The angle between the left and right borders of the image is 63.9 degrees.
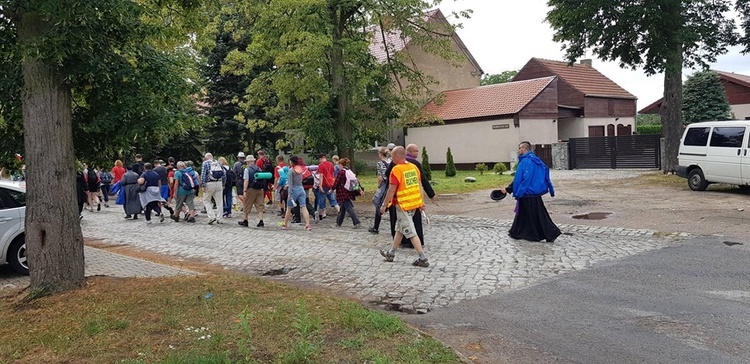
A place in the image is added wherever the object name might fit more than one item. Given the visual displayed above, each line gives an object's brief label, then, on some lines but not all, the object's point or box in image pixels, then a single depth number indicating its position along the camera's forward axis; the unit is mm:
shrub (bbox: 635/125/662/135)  43500
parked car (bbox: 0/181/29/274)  9070
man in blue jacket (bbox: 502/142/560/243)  10633
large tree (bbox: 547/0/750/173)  20891
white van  15845
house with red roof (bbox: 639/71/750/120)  42812
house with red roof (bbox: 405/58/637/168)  32344
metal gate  26734
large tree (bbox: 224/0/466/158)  18000
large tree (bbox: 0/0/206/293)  5969
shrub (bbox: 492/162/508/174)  28095
